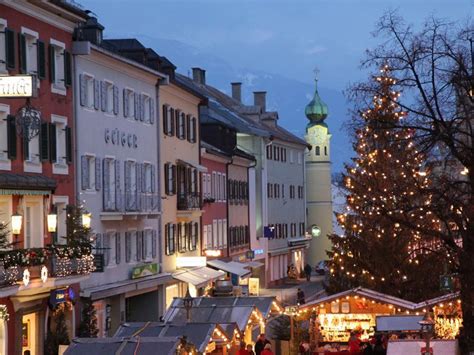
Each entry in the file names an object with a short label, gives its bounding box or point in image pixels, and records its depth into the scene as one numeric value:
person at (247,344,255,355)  37.28
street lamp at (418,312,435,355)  32.94
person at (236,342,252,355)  37.00
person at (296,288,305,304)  66.56
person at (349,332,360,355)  41.62
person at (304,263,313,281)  104.81
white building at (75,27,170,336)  48.50
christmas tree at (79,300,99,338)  46.53
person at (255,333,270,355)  39.78
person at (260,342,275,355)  37.19
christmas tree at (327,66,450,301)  51.59
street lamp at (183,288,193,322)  38.34
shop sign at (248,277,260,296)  75.31
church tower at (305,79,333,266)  122.44
